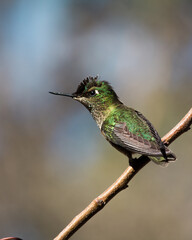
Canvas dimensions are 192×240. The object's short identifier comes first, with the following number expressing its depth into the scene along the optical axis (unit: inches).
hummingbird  228.5
